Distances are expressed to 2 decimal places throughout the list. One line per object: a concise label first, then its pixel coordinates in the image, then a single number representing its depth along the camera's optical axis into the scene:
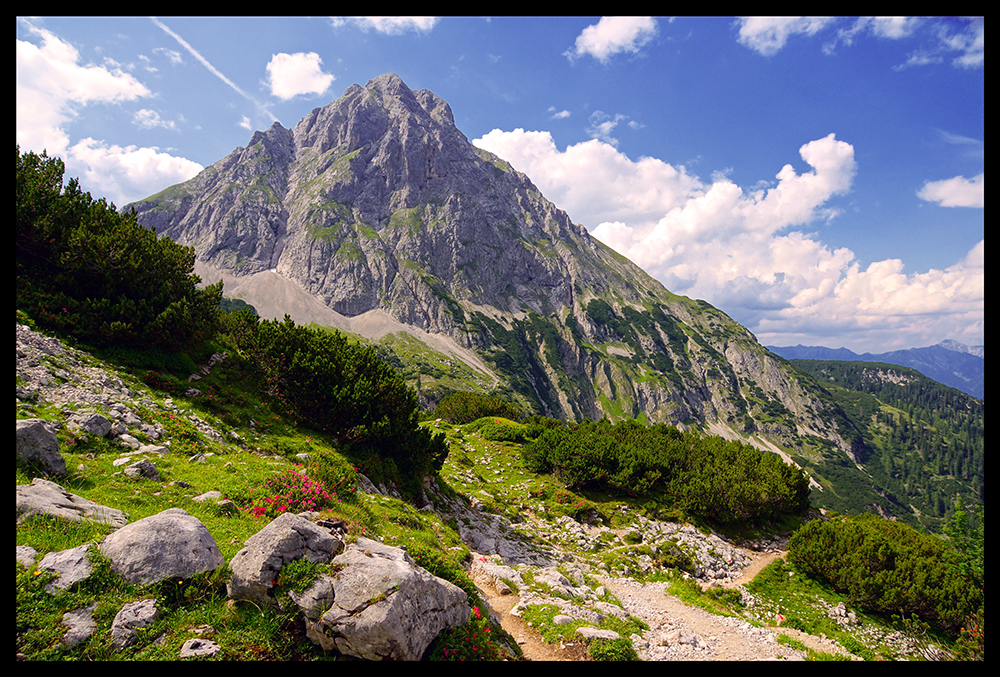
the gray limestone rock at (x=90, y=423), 11.15
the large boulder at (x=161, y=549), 6.40
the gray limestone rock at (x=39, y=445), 8.54
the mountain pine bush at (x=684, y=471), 25.05
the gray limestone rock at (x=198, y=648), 5.68
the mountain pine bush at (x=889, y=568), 14.30
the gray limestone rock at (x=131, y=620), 5.44
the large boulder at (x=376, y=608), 6.43
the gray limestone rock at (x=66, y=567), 5.69
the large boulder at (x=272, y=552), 6.78
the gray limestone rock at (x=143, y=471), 10.02
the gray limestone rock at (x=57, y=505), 6.96
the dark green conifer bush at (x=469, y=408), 52.42
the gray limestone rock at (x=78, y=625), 5.09
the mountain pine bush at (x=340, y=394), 19.33
